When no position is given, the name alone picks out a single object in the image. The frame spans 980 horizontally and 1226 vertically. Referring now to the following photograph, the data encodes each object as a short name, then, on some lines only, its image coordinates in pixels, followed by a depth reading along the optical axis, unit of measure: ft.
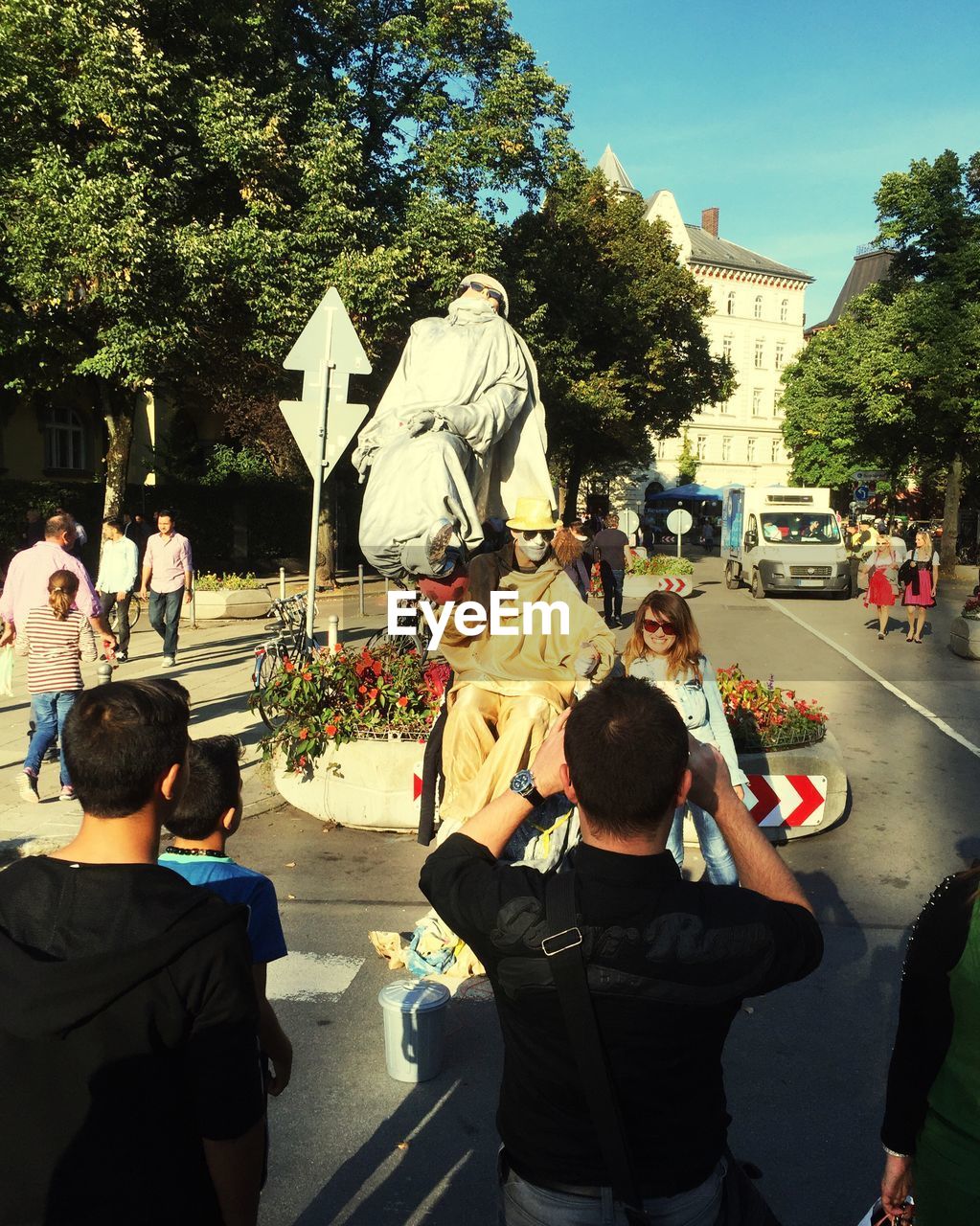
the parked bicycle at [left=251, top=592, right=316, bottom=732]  29.27
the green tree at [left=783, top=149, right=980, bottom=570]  96.84
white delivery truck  83.20
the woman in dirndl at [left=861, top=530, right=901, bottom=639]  59.16
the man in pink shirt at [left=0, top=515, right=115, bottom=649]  26.68
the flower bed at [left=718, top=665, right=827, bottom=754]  24.86
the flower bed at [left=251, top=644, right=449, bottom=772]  24.40
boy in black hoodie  6.17
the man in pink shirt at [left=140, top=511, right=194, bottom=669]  44.96
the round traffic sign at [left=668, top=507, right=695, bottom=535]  89.20
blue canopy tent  207.92
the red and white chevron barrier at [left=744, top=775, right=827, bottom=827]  23.56
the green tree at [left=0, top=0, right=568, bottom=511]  57.93
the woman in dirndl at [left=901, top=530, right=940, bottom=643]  55.16
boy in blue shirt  9.26
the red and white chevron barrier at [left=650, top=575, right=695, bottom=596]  57.39
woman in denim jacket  18.97
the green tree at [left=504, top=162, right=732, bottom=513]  100.83
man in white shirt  44.68
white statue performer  19.65
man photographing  6.58
